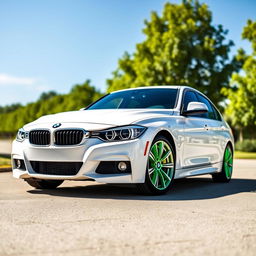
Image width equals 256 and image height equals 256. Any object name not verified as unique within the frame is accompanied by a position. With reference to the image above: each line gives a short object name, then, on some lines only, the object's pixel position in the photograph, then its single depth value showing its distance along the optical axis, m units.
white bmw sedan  6.28
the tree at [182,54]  33.94
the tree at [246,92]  29.34
